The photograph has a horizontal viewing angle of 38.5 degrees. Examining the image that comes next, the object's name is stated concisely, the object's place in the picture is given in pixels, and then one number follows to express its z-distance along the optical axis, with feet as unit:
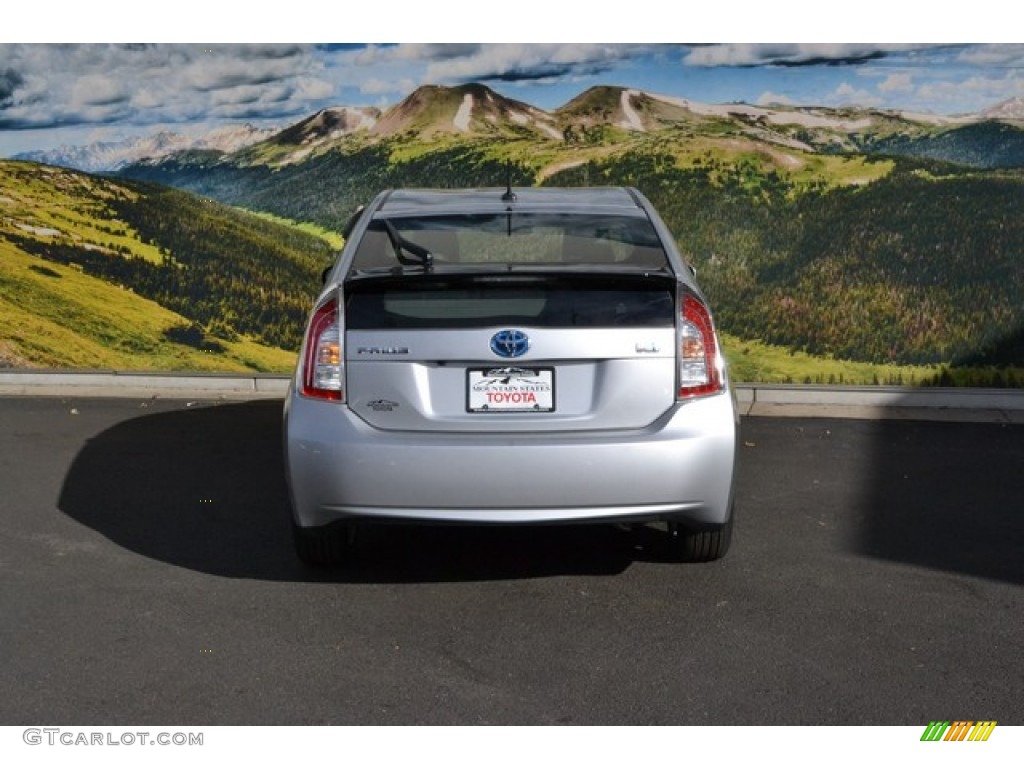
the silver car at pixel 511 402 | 18.45
